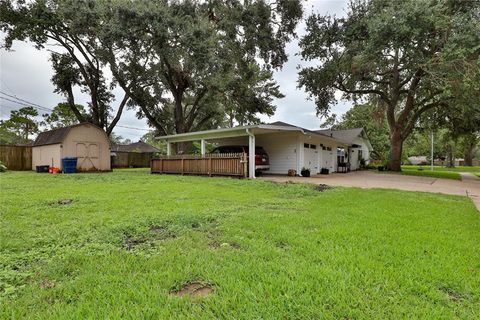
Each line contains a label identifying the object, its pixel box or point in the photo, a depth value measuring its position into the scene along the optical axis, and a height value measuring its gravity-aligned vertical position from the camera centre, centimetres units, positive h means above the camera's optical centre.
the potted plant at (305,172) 1424 -46
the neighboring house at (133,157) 2622 +73
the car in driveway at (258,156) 1352 +39
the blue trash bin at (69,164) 1562 +2
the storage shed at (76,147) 1611 +108
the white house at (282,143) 1266 +118
